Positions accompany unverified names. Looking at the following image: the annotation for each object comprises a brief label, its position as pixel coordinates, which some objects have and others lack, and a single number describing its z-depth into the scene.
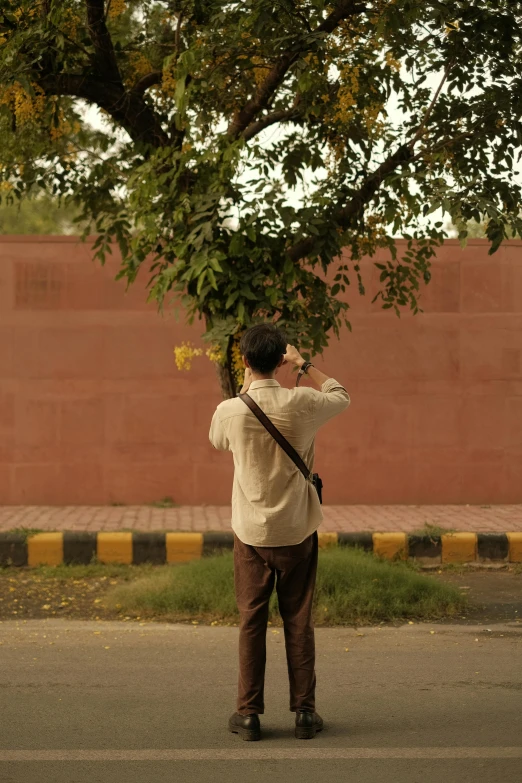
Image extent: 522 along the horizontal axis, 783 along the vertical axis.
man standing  4.16
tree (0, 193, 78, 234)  25.69
